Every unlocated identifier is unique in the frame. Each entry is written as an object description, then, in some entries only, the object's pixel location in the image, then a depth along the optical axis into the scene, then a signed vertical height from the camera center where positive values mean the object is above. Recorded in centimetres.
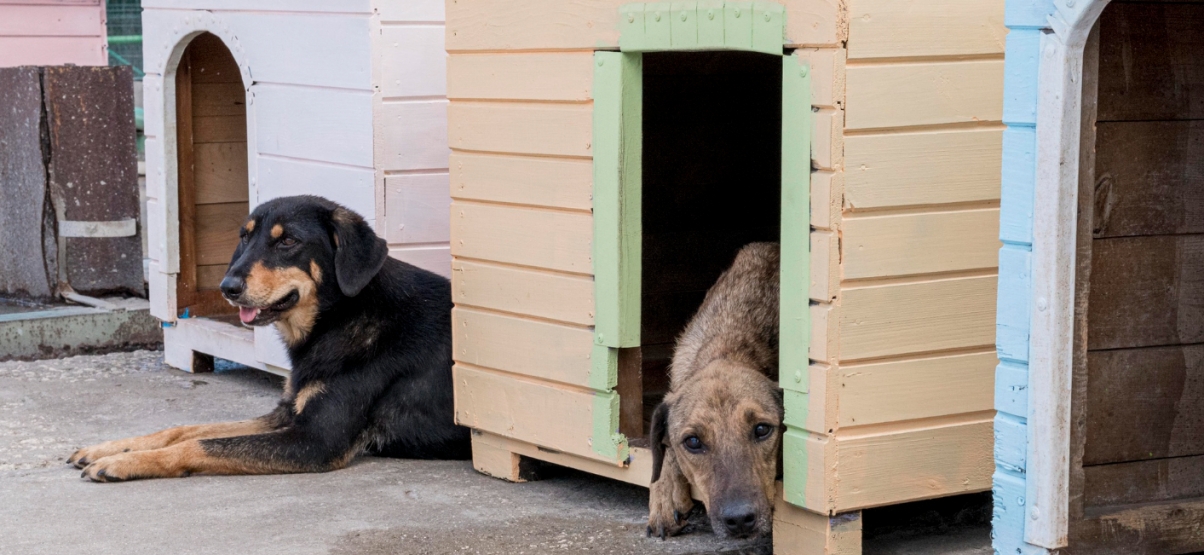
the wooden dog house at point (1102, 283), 326 -27
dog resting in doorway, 389 -70
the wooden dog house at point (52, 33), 1078 +103
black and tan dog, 515 -69
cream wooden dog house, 382 -19
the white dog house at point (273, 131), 575 +17
